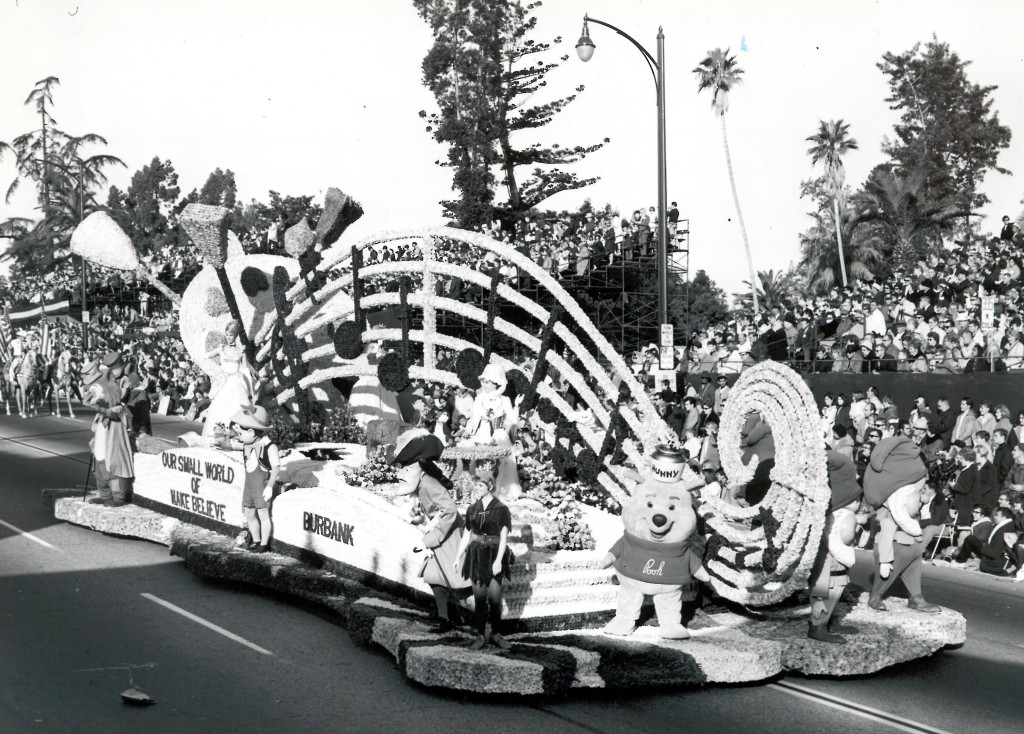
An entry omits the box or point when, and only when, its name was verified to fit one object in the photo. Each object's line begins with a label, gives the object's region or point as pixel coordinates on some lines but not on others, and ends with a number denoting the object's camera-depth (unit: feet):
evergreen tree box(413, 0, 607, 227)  104.99
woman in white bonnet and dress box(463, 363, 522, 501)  39.93
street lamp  62.08
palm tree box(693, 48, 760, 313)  120.88
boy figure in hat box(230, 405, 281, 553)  38.70
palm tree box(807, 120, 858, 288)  135.44
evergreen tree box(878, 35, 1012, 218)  124.98
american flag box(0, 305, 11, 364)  97.61
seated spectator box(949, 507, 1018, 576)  43.55
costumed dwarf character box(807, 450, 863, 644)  29.53
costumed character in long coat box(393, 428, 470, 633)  29.99
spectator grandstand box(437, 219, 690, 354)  77.87
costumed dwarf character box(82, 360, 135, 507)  47.26
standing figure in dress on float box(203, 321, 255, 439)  48.14
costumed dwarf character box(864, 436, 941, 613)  32.60
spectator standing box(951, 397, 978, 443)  52.29
